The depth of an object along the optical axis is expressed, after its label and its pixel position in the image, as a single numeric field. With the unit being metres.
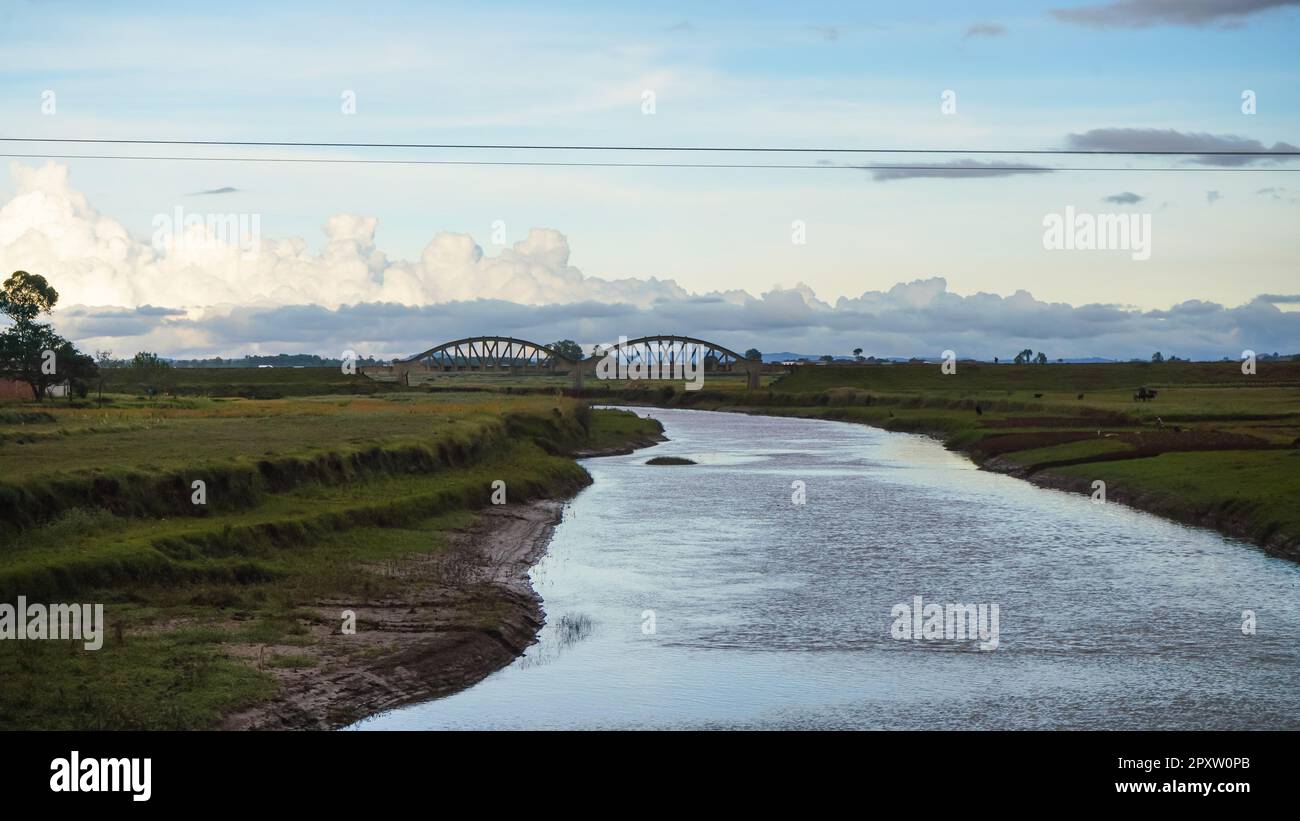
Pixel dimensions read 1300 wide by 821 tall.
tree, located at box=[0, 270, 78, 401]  91.75
